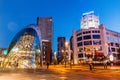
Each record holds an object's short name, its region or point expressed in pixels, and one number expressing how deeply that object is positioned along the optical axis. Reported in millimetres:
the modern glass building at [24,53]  40121
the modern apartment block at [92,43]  65257
